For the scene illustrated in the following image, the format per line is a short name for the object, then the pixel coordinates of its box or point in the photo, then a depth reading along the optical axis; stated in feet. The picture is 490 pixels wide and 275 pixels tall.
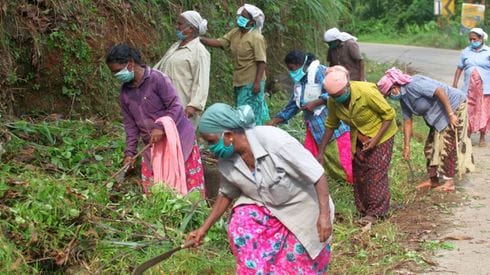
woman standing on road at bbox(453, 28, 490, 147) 35.58
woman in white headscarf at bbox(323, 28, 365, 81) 30.86
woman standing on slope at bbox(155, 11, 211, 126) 22.63
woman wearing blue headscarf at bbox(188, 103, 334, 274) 13.29
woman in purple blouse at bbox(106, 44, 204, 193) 19.88
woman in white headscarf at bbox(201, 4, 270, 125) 27.48
